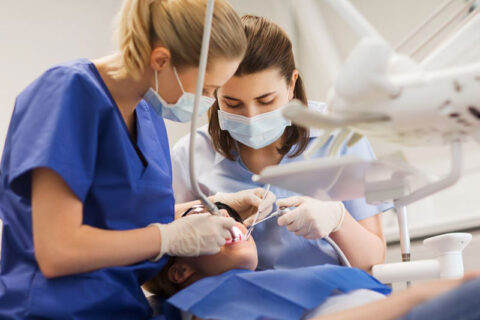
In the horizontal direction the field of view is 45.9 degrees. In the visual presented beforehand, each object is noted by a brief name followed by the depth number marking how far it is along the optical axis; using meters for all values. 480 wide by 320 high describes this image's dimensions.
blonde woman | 1.26
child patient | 1.23
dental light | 0.87
